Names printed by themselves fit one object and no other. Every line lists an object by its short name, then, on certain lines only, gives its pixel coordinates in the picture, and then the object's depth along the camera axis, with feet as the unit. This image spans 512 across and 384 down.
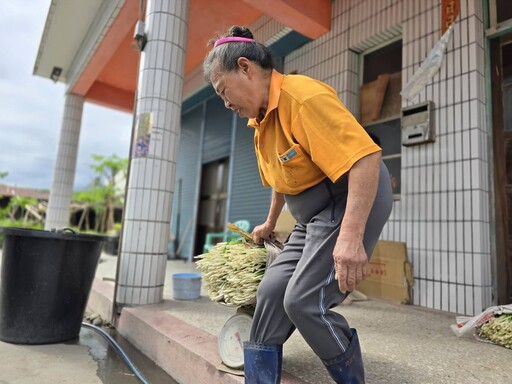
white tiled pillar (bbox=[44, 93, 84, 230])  22.91
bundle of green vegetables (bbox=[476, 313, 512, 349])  6.73
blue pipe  6.45
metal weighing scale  5.26
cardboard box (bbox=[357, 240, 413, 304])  10.77
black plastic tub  7.59
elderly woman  3.65
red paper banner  10.64
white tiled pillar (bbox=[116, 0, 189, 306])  9.63
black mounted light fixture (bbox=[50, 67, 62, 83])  23.30
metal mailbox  10.84
